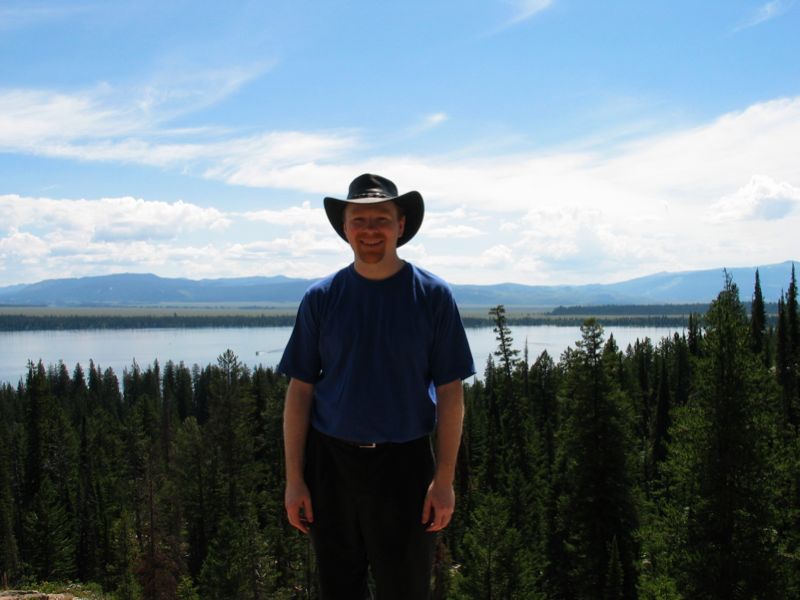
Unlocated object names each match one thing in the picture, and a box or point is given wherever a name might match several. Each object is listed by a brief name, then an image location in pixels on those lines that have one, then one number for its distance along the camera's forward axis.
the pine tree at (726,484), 14.76
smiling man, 3.75
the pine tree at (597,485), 21.53
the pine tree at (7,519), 39.09
